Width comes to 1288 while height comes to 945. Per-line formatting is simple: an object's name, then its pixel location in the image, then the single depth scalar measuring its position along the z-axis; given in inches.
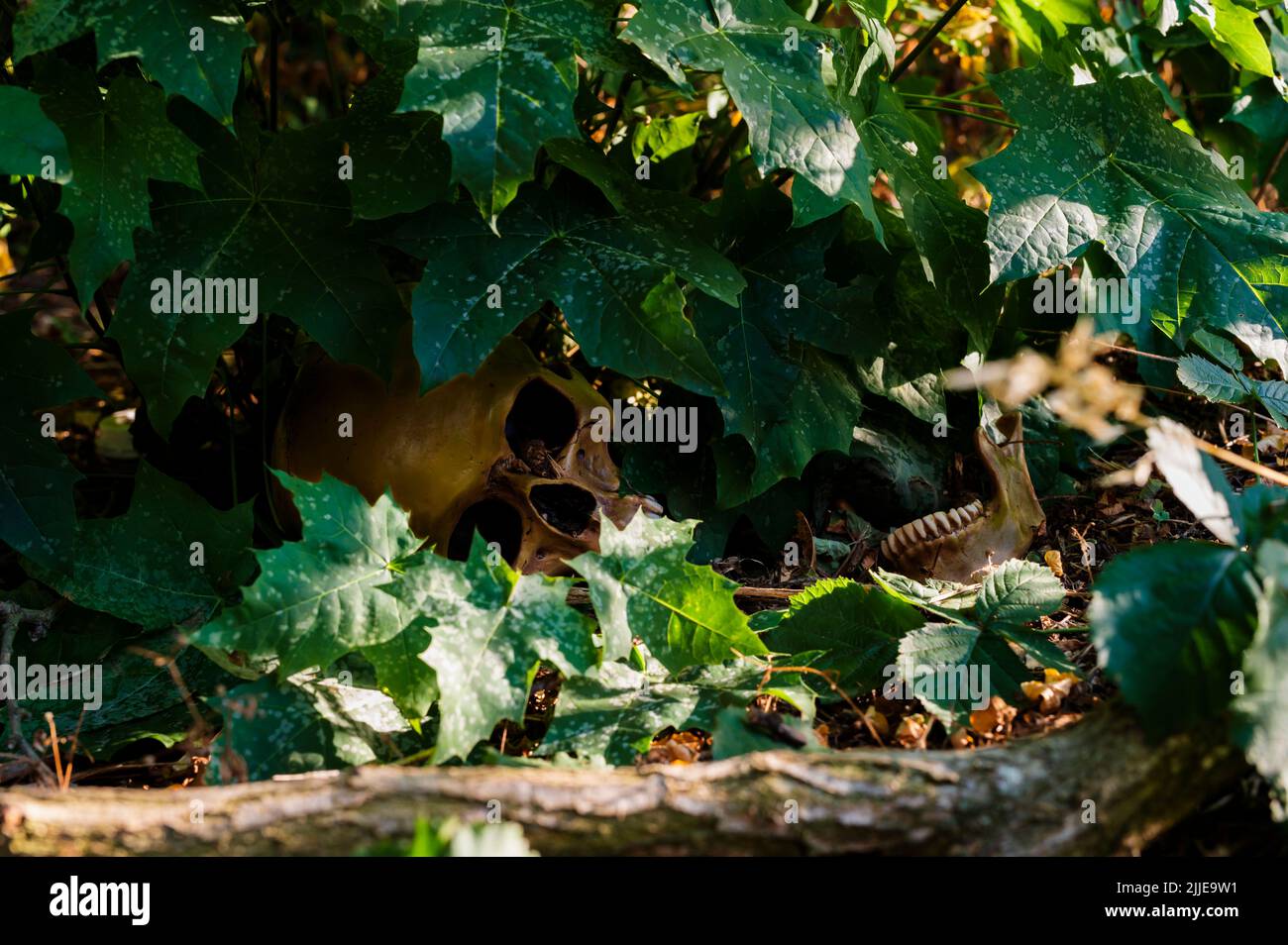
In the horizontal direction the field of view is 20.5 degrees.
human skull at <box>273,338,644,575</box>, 61.4
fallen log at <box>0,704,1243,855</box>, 53.9
